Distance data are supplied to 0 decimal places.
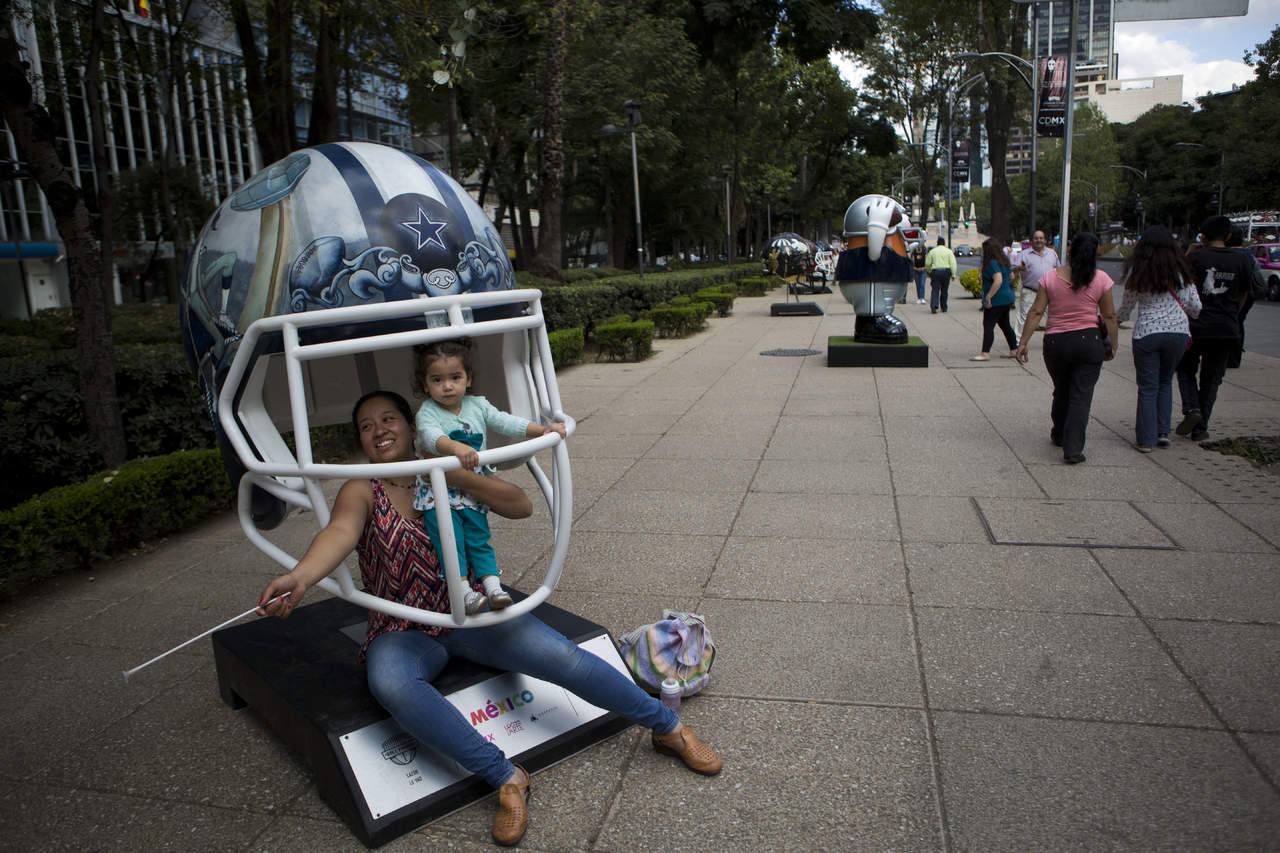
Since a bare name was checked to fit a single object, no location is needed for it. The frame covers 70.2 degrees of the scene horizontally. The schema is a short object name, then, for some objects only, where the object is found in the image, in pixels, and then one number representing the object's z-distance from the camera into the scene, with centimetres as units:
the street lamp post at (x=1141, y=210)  7641
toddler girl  276
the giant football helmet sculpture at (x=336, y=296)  252
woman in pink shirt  695
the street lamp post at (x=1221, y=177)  4953
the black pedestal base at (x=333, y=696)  268
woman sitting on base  267
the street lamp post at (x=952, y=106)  3042
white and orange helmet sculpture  1220
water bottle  325
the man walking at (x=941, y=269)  2102
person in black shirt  764
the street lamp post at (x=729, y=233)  3957
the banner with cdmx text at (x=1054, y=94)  1846
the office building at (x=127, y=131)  1602
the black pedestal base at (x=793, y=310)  2206
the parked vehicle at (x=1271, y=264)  2481
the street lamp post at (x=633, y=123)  2089
